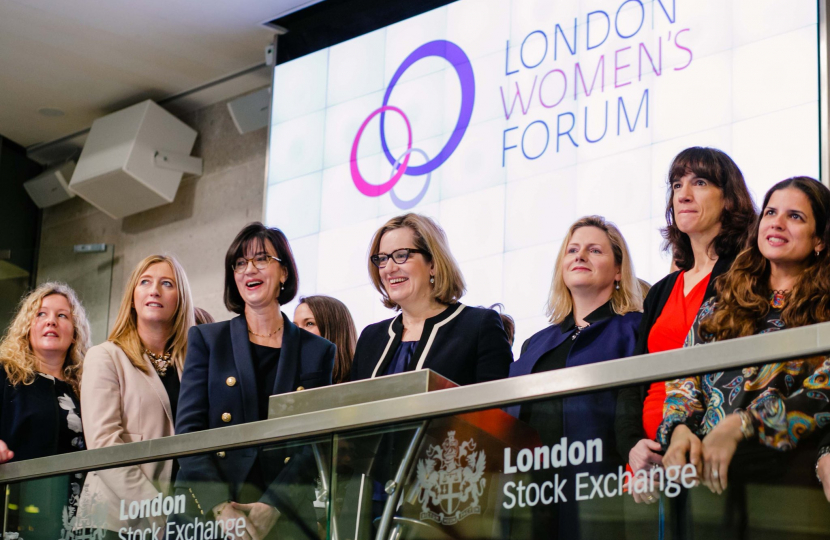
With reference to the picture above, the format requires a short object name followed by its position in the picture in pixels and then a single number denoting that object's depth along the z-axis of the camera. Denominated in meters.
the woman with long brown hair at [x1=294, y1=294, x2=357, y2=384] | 4.28
